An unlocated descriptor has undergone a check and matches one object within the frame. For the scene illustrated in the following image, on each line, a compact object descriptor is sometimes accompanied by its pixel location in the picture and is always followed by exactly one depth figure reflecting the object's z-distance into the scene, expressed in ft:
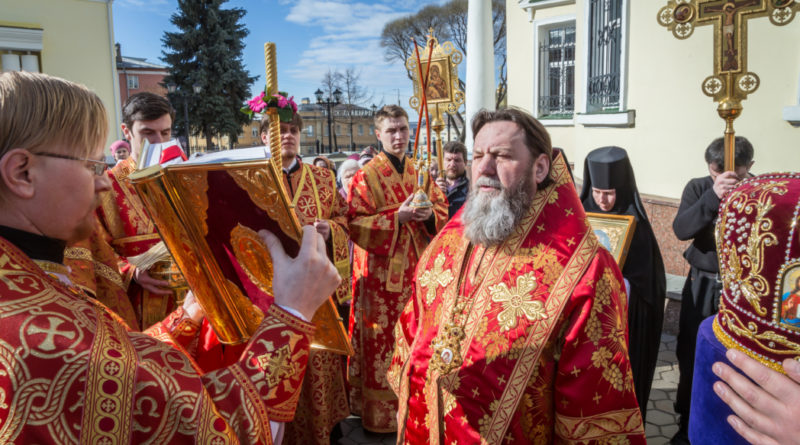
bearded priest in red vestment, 6.03
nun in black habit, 10.75
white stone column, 40.06
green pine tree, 85.76
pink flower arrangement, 4.99
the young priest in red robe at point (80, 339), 3.05
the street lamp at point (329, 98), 49.75
